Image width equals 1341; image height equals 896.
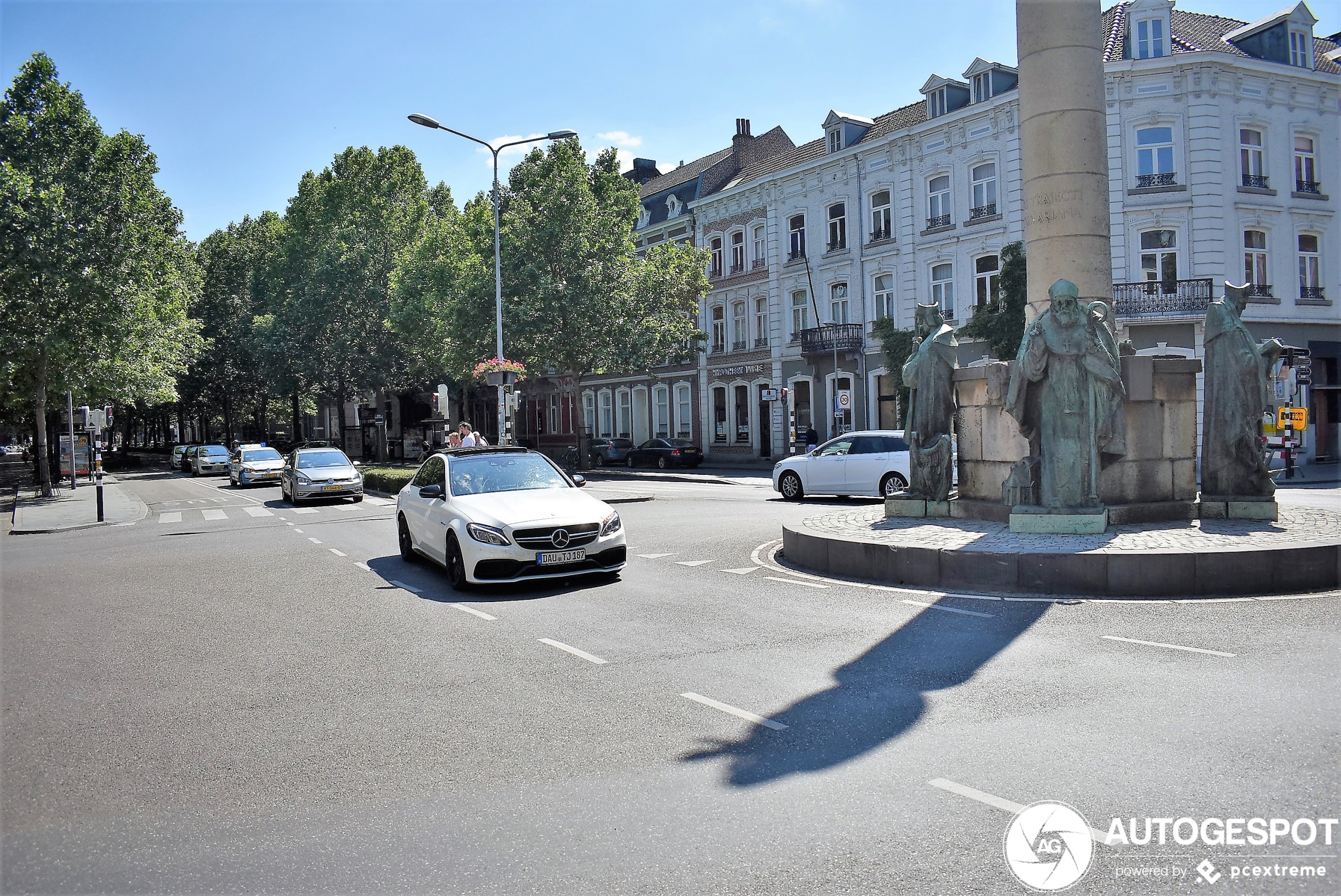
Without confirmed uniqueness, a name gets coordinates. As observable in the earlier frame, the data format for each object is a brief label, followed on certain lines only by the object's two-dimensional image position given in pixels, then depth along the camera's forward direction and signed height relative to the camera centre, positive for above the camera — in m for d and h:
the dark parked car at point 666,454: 42.25 -0.96
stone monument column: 11.91 +3.33
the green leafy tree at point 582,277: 38.41 +6.37
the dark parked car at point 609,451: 44.88 -0.80
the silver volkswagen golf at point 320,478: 24.00 -0.85
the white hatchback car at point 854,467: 19.80 -0.86
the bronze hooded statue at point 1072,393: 10.13 +0.28
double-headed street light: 27.88 +5.64
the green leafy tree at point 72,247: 27.86 +6.12
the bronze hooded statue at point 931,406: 12.51 +0.23
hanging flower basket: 25.42 +1.86
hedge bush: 26.00 -1.02
